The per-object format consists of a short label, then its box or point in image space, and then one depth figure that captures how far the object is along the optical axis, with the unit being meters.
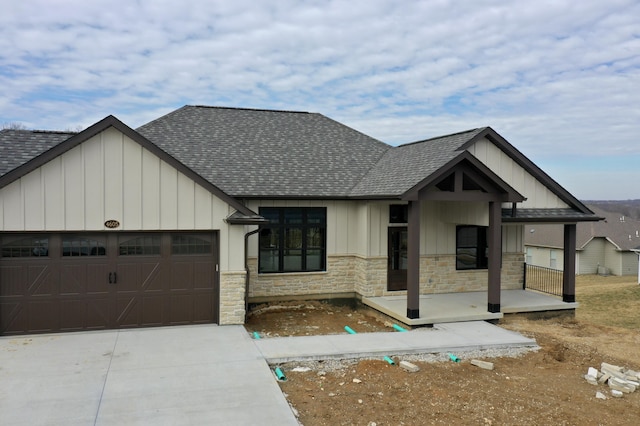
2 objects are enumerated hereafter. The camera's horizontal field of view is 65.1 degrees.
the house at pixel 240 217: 10.48
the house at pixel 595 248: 36.12
